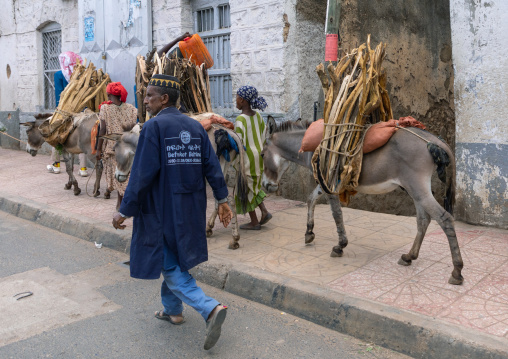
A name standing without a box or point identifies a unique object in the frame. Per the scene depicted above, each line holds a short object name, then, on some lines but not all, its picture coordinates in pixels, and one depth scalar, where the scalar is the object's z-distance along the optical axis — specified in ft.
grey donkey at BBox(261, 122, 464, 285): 13.55
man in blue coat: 10.85
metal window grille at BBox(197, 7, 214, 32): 29.81
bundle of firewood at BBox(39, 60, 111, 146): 26.91
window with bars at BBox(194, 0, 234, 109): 28.91
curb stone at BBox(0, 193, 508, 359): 10.47
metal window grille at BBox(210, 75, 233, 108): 29.09
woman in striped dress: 18.76
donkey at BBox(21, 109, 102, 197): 26.58
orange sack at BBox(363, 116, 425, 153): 14.52
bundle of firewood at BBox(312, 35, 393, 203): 14.71
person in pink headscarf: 34.09
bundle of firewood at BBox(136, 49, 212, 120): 20.39
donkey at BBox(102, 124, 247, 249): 17.10
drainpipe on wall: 18.39
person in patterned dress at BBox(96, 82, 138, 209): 23.35
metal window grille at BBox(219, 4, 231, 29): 28.78
